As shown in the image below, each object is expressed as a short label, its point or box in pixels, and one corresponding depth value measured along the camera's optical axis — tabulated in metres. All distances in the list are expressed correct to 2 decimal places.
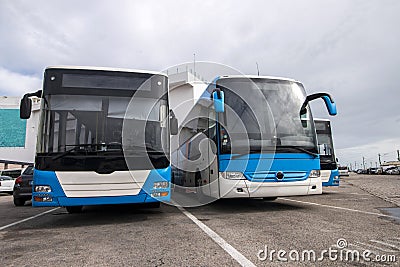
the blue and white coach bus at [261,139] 7.38
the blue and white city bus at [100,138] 5.98
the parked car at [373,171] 67.12
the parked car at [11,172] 19.42
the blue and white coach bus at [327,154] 13.07
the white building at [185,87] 30.30
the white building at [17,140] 39.38
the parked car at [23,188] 11.51
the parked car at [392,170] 51.98
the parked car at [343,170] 40.66
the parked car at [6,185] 16.27
